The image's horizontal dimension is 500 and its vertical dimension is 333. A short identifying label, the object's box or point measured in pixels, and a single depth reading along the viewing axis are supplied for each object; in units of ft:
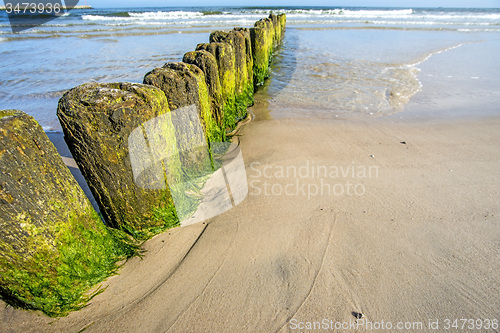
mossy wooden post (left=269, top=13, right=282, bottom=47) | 39.83
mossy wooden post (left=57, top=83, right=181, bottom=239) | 6.40
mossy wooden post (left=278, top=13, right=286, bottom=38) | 49.78
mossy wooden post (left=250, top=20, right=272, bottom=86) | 23.87
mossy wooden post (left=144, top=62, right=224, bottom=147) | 9.07
